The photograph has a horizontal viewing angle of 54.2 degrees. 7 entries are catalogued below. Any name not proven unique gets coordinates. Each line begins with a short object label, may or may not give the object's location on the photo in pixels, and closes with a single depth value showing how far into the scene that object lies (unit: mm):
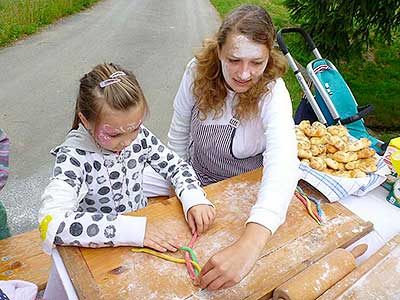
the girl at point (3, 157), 1674
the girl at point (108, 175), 1336
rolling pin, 1188
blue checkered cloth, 1716
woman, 1426
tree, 4242
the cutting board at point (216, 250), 1215
